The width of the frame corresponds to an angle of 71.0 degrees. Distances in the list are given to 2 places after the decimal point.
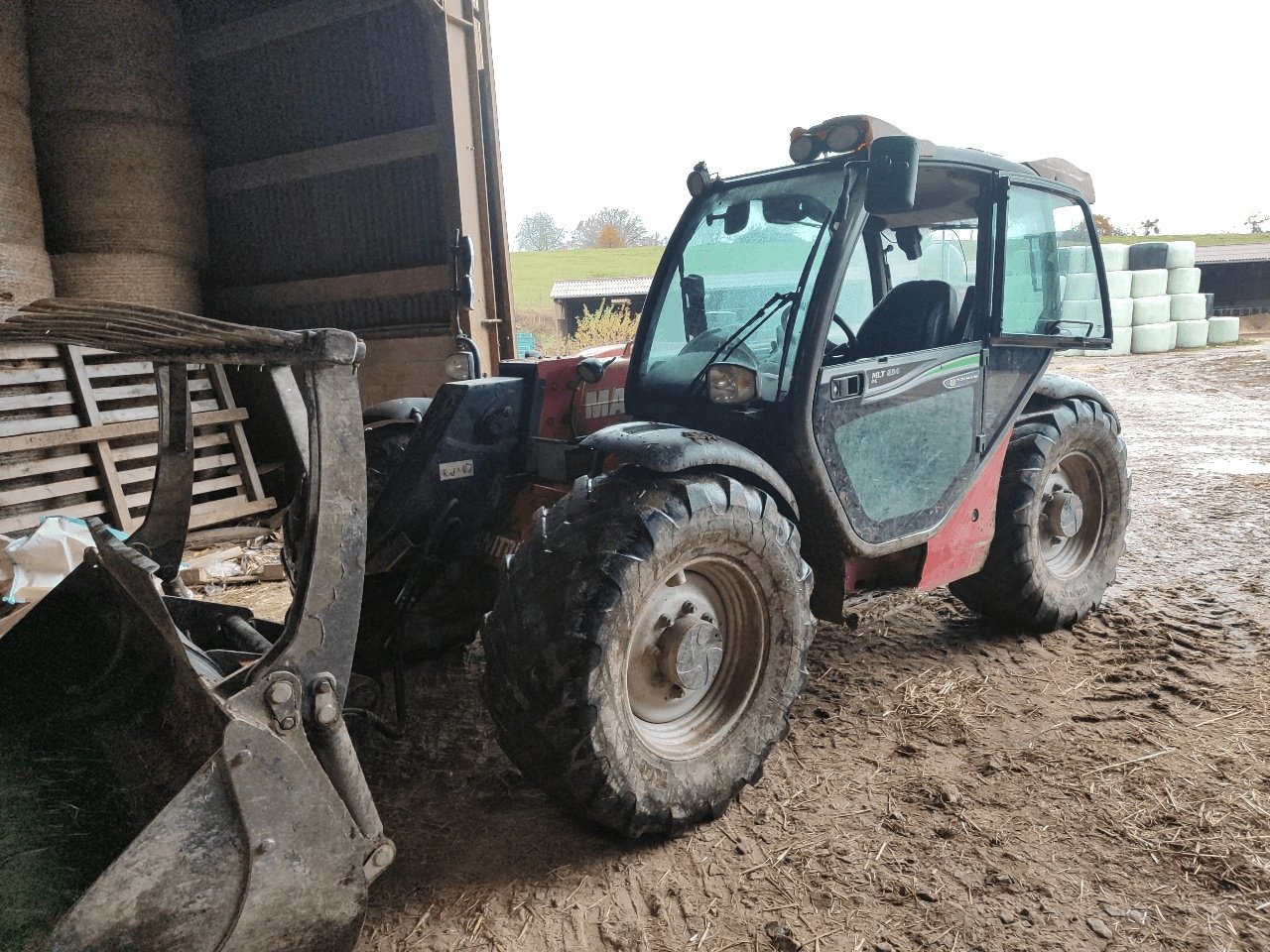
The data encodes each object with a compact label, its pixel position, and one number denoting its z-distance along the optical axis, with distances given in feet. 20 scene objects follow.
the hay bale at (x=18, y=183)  19.67
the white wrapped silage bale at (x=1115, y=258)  64.54
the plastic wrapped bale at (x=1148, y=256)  65.36
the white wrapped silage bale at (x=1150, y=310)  61.46
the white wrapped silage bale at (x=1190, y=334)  63.41
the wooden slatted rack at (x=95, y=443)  18.17
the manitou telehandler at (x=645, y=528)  6.23
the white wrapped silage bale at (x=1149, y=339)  61.16
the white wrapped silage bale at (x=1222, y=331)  65.46
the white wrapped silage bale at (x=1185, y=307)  63.87
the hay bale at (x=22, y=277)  19.43
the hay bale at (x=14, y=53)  20.06
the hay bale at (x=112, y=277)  22.33
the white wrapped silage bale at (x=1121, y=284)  61.52
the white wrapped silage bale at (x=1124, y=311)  61.26
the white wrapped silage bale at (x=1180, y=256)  65.26
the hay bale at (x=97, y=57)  21.53
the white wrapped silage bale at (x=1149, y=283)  62.54
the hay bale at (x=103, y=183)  22.08
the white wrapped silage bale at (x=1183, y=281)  64.80
